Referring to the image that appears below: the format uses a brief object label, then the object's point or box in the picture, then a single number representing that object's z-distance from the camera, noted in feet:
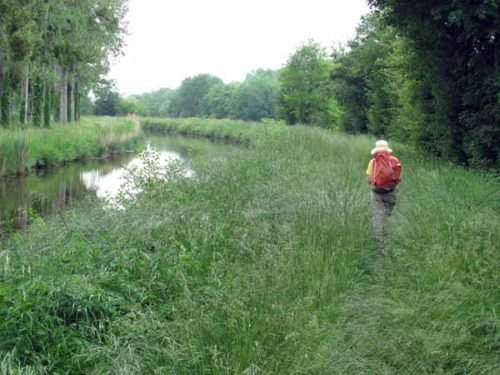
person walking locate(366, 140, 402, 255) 23.96
